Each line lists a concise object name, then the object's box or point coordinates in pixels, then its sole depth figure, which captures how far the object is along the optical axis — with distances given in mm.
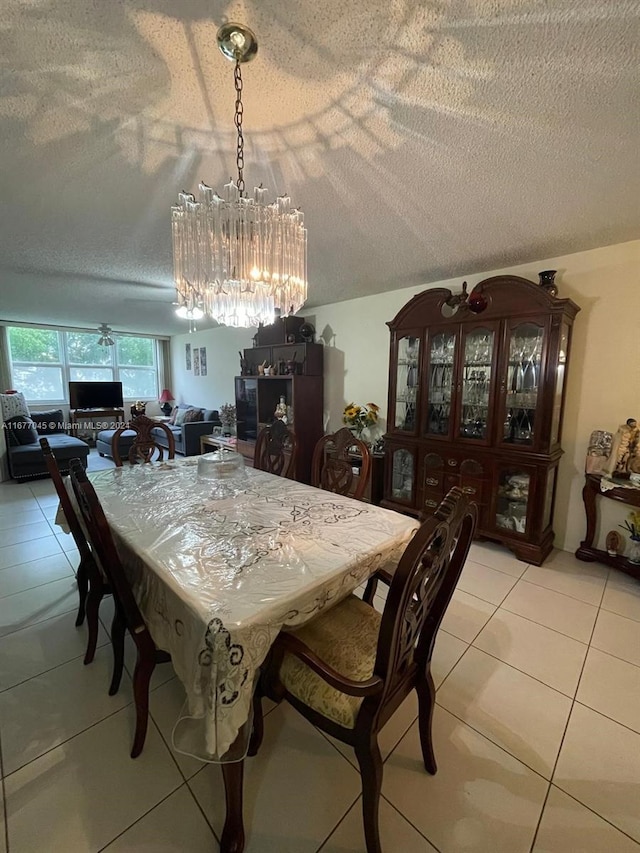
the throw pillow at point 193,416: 6039
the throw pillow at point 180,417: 6303
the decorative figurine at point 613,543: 2443
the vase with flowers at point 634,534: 2305
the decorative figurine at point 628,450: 2352
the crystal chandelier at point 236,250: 1434
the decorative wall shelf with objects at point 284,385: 3994
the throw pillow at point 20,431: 4551
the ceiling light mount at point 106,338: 5930
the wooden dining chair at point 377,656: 833
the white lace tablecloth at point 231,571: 885
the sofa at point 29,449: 4316
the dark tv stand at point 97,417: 6297
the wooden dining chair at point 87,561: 1534
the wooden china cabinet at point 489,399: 2457
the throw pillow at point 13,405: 4891
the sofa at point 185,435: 5520
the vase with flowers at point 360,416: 3580
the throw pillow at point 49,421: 5727
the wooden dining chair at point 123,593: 1102
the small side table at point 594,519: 2234
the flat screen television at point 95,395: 6238
